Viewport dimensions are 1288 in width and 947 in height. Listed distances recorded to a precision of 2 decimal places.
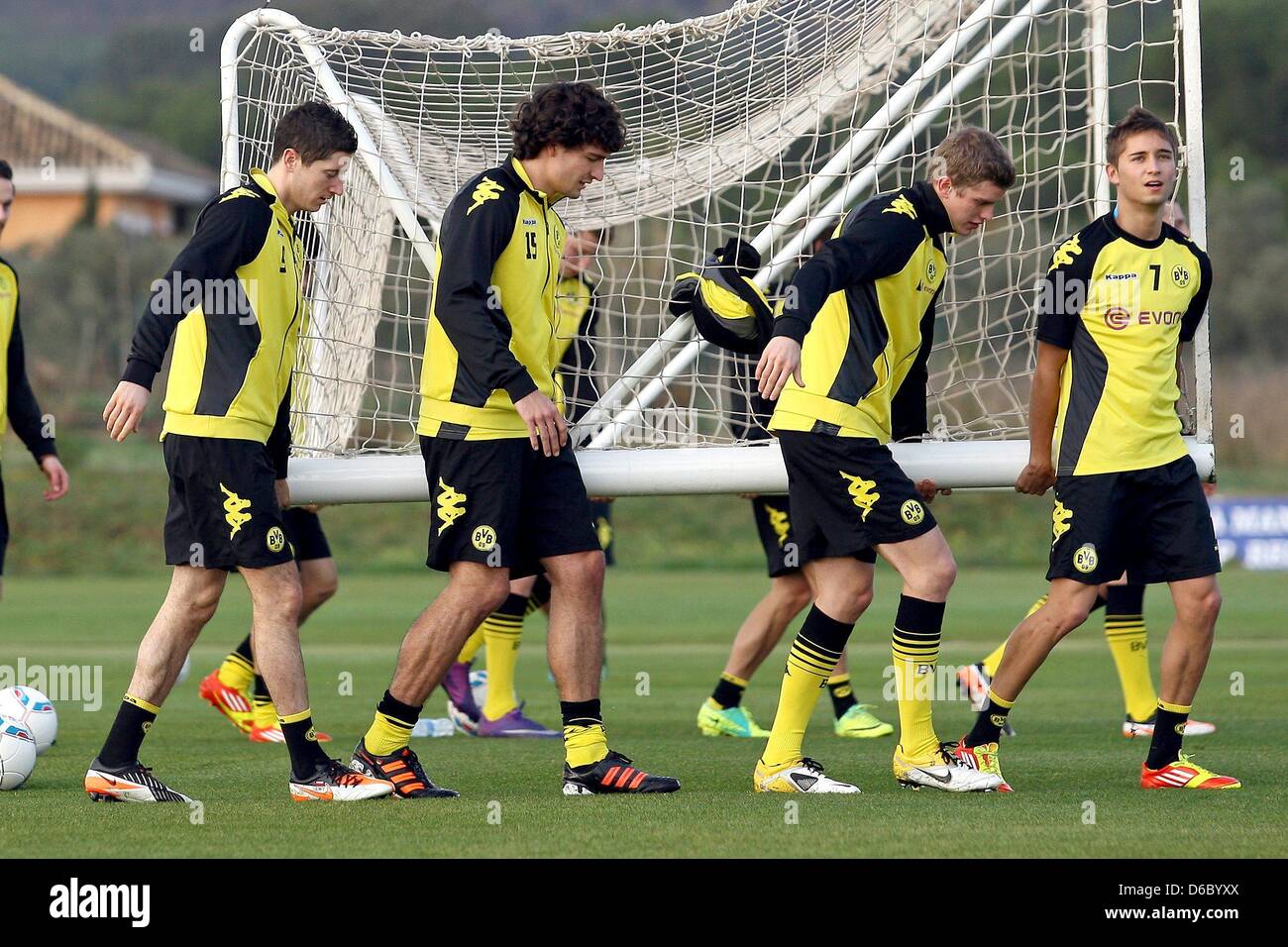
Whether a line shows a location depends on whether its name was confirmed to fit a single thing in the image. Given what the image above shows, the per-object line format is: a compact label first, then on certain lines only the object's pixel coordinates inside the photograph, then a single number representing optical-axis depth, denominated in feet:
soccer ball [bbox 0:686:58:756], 43.37
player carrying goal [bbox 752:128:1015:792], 38.47
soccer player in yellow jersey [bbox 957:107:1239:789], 39.63
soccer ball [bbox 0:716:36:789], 41.01
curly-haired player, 37.86
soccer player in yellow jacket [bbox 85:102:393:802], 38.04
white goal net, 49.01
